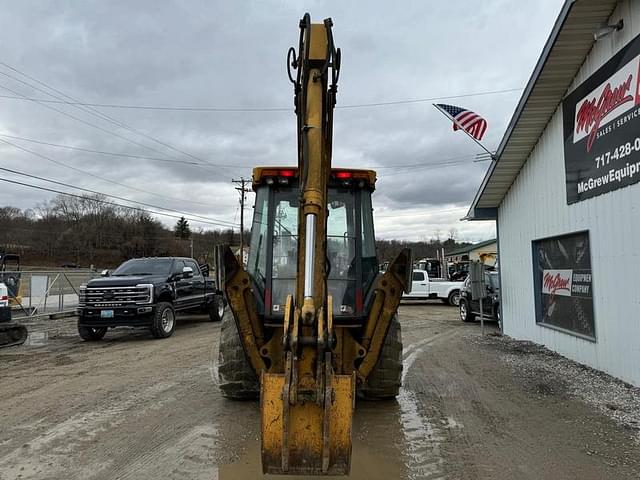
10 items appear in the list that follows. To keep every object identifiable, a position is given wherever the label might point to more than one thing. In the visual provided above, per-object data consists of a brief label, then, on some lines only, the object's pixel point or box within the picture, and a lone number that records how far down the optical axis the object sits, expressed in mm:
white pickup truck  24016
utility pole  48369
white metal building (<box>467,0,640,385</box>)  7215
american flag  14773
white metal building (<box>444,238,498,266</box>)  32969
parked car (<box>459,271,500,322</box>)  15216
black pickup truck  11883
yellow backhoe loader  3434
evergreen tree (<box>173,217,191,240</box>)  98938
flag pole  14639
